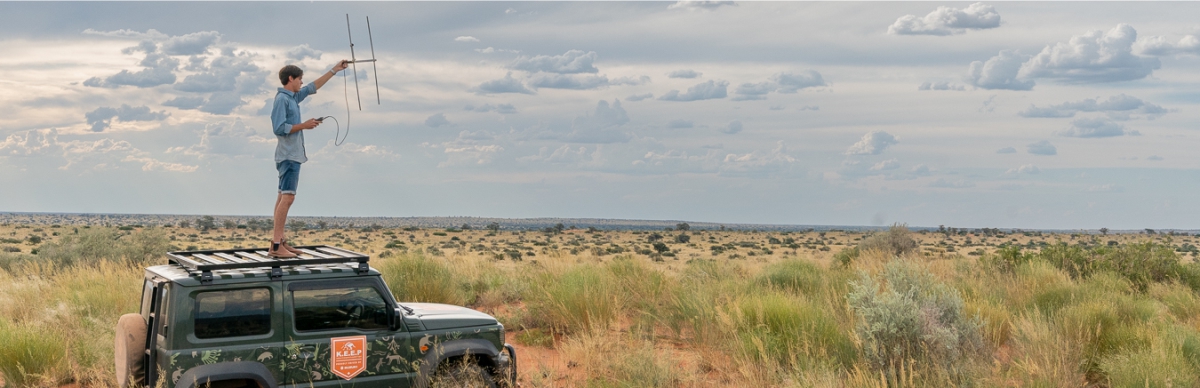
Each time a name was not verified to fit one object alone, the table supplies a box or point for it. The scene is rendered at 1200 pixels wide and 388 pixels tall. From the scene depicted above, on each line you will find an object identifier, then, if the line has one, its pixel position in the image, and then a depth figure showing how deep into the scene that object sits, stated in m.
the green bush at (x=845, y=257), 23.47
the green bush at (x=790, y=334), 10.17
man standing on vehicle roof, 9.45
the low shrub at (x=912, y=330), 9.51
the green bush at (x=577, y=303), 13.13
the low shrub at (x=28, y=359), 10.41
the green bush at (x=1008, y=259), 18.91
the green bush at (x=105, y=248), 21.53
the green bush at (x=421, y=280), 15.05
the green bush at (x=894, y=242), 29.66
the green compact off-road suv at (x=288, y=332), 7.27
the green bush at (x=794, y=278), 15.74
